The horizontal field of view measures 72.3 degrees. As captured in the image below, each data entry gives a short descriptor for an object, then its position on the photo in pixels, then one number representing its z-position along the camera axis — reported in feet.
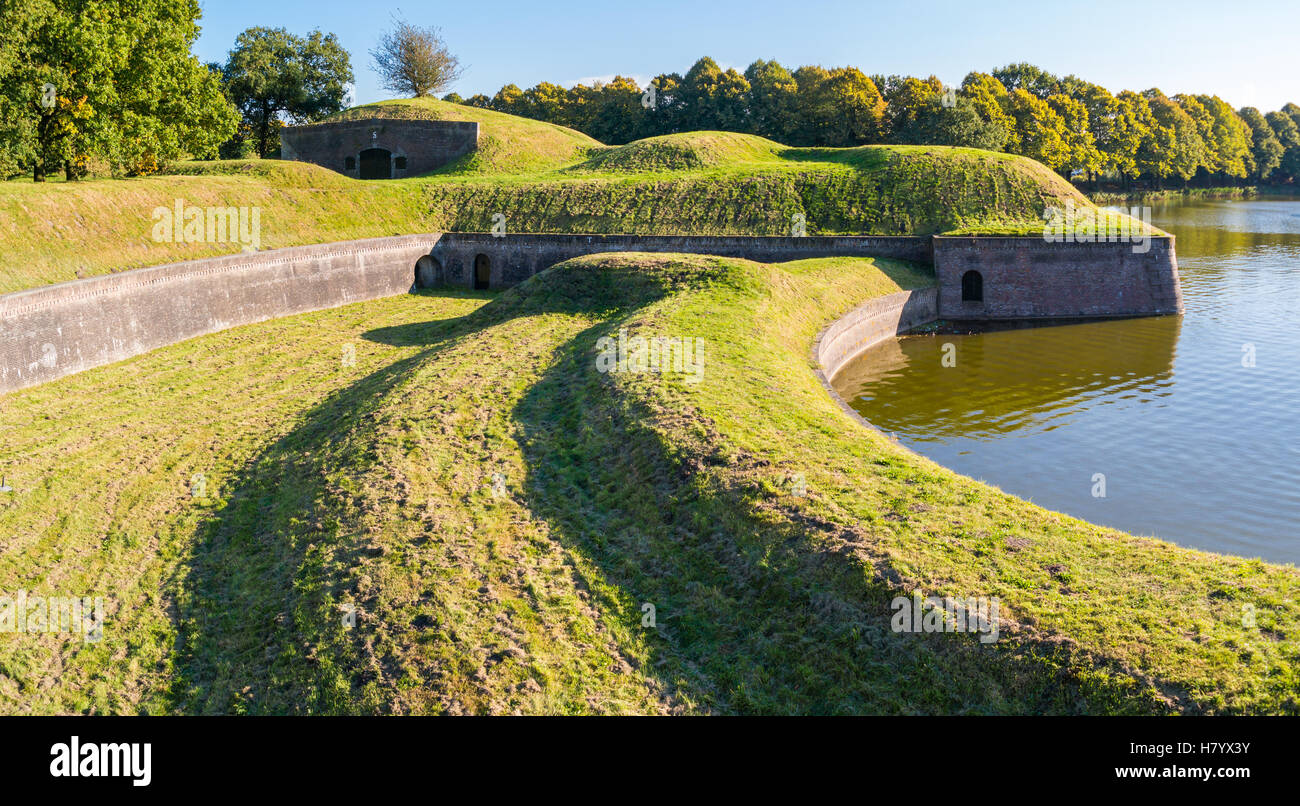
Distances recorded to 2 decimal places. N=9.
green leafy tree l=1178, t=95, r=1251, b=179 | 340.39
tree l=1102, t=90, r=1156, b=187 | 290.35
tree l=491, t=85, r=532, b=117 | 279.55
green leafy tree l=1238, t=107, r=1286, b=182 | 371.35
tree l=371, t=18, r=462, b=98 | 226.38
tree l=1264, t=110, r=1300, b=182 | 383.04
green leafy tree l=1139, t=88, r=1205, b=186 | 309.01
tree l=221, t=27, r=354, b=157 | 201.26
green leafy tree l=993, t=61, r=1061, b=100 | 276.00
